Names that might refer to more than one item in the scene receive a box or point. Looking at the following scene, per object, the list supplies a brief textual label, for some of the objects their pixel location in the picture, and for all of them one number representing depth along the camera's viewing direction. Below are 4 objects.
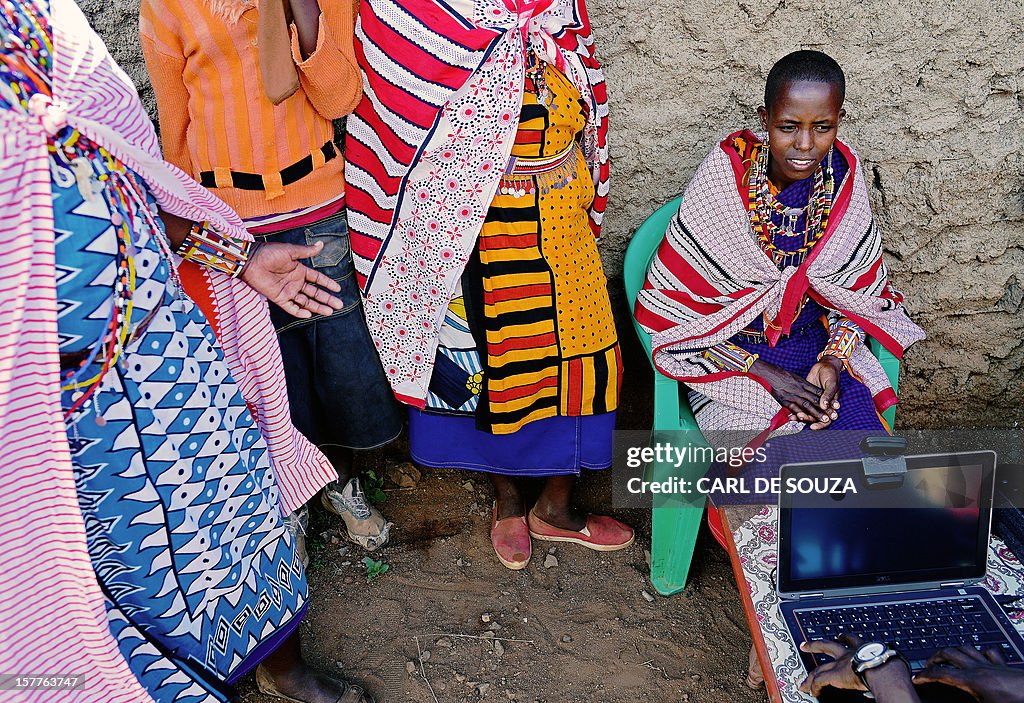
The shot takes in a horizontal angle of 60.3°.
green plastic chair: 2.78
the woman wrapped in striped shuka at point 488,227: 2.35
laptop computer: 1.94
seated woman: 2.59
